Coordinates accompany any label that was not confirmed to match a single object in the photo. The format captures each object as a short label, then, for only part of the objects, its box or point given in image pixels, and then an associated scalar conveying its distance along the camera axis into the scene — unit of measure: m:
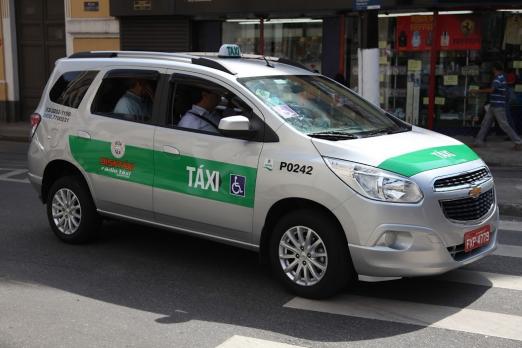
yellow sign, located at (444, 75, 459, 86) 14.35
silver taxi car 4.68
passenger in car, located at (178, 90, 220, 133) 5.60
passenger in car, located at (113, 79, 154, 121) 6.00
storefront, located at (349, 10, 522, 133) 13.91
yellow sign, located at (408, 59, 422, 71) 14.60
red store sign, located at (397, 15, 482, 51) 13.98
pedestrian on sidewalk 12.45
